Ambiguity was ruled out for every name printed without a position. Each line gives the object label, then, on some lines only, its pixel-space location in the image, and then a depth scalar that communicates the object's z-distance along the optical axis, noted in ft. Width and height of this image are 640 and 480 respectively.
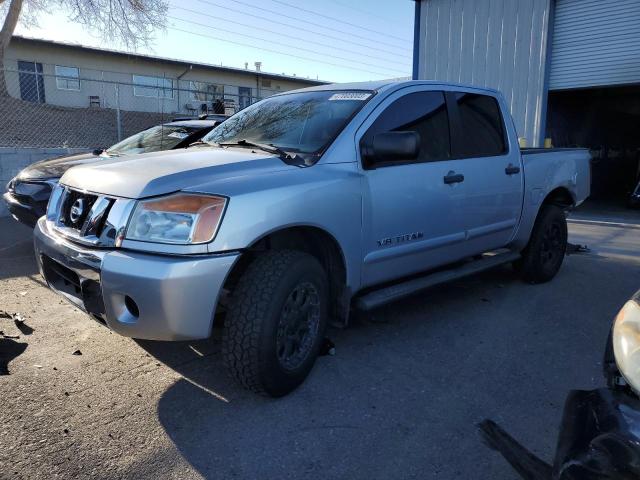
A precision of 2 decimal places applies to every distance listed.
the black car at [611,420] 4.84
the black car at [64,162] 19.27
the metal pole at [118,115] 37.40
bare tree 54.80
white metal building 39.34
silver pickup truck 8.72
